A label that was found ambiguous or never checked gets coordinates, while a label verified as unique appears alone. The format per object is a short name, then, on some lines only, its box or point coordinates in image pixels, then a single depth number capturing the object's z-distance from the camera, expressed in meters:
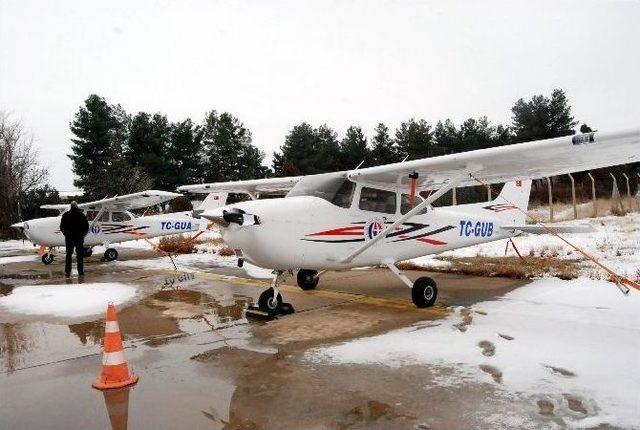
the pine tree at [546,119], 45.25
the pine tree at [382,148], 51.19
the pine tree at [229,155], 52.78
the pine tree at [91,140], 44.94
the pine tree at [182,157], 48.91
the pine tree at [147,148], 46.03
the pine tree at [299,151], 48.66
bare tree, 28.48
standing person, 12.04
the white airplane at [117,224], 15.51
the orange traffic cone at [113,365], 4.21
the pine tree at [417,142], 48.91
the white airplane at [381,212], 6.21
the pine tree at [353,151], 49.38
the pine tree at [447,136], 49.66
